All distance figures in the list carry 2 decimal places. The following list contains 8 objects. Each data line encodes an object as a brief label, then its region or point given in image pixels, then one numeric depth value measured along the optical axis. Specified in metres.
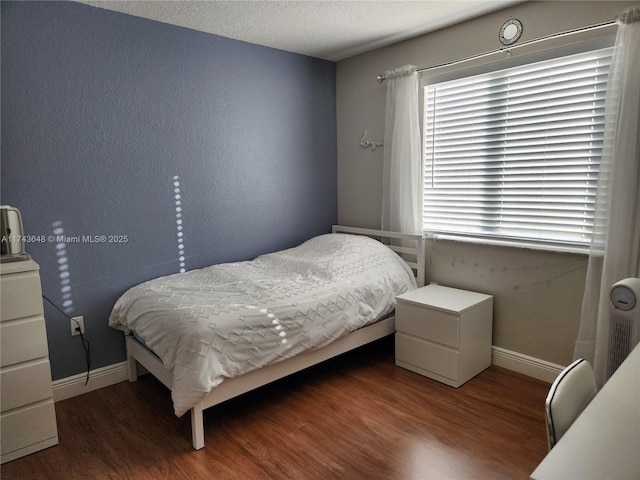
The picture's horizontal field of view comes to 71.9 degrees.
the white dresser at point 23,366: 2.09
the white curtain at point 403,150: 3.36
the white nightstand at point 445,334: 2.75
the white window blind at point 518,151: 2.57
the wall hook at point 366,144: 3.75
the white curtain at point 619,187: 2.26
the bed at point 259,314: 2.19
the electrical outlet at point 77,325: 2.75
